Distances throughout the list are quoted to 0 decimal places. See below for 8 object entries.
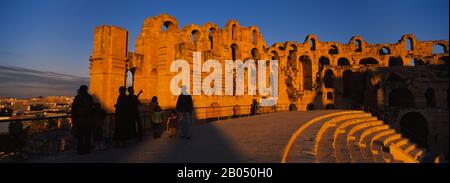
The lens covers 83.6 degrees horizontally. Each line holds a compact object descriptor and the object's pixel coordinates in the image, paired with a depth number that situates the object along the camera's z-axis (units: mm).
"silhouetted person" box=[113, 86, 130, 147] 6332
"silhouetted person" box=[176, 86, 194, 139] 7289
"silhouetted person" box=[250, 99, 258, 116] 17344
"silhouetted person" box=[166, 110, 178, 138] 7730
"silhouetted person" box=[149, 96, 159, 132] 8133
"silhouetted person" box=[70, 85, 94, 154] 5734
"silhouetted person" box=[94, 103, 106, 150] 6449
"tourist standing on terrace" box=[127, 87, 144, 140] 6473
